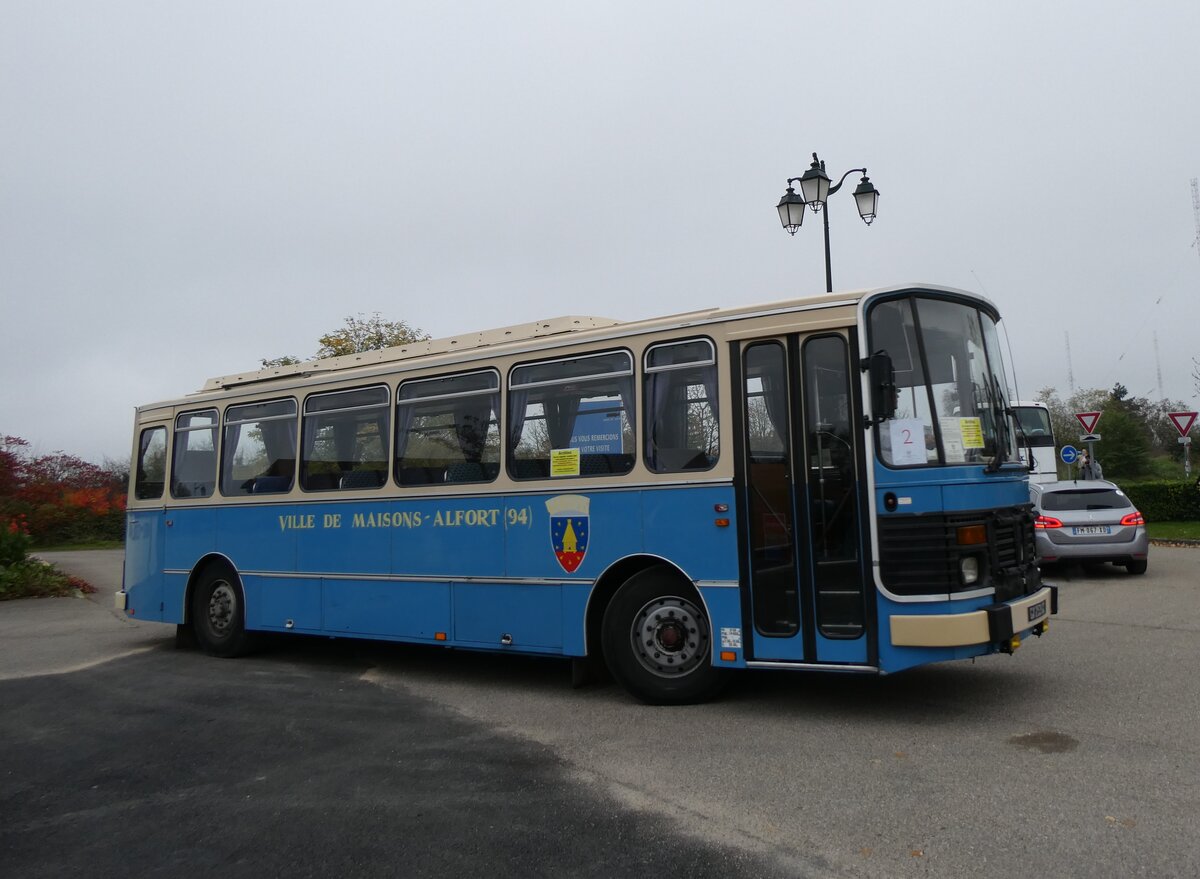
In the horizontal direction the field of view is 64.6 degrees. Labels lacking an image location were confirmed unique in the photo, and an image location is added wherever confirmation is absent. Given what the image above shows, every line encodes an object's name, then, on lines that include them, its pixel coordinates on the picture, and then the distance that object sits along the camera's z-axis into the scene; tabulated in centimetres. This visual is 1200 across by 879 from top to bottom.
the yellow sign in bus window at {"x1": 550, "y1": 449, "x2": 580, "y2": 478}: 786
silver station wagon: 1525
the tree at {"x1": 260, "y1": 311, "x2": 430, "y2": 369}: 3241
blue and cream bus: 639
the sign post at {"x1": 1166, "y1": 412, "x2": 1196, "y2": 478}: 2122
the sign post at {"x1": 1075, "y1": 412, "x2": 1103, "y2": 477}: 2320
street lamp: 1436
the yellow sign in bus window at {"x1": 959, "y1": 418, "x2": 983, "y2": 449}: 655
